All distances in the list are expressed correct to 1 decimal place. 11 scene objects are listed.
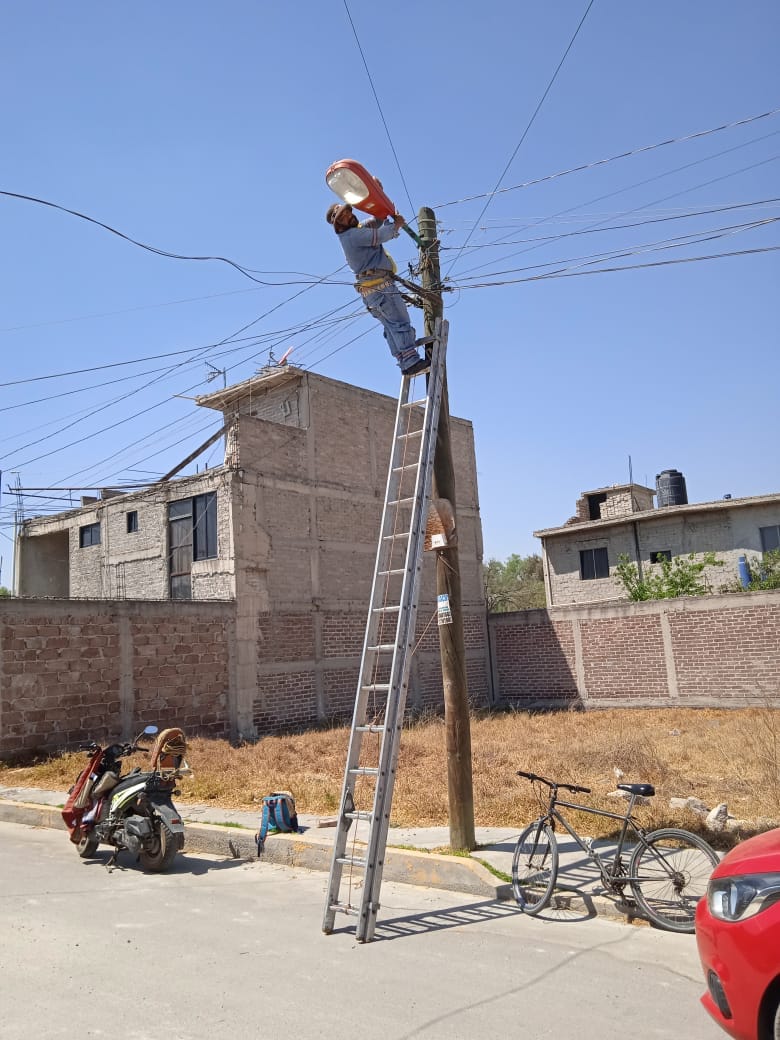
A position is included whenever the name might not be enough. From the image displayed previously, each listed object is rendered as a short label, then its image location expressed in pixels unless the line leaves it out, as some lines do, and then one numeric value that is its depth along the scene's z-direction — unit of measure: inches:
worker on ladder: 295.4
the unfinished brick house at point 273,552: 774.5
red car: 134.9
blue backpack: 345.7
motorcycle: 319.3
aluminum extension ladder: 237.5
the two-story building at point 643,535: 1125.7
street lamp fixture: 288.8
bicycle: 233.3
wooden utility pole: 310.8
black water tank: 1430.9
